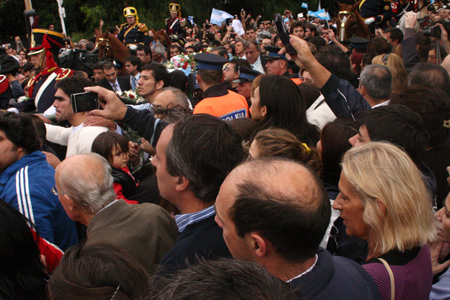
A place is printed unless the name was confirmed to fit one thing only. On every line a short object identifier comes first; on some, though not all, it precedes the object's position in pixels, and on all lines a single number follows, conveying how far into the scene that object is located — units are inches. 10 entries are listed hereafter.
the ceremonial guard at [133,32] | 522.9
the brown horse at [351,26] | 371.9
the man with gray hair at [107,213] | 95.1
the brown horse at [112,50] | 407.5
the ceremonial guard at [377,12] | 416.2
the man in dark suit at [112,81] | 300.2
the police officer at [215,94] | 177.3
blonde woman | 69.8
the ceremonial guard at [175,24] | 633.2
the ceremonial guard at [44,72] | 232.4
